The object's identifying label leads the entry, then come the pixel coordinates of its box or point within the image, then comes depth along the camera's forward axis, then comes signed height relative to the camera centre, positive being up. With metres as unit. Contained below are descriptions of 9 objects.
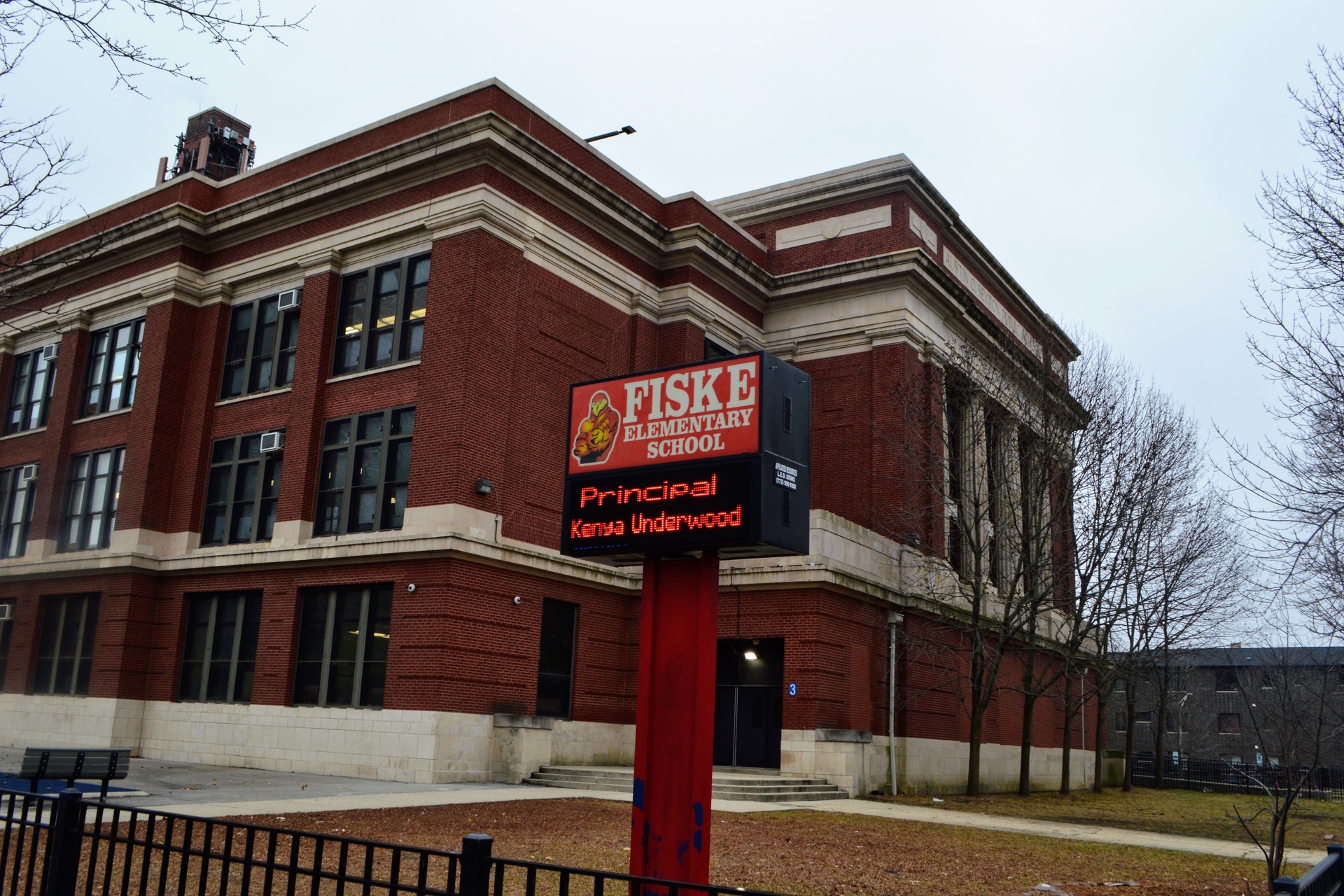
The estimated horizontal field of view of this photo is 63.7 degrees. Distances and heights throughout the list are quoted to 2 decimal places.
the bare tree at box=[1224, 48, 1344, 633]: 13.11 +4.05
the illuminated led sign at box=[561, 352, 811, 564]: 8.77 +1.86
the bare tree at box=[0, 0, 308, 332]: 9.23 +5.32
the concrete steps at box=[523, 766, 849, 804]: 21.75 -1.92
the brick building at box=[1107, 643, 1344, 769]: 44.66 +0.66
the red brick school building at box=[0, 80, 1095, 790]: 24.42 +5.62
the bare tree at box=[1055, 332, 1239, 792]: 28.62 +5.20
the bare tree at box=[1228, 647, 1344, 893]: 10.41 -0.40
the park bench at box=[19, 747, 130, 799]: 14.47 -1.40
